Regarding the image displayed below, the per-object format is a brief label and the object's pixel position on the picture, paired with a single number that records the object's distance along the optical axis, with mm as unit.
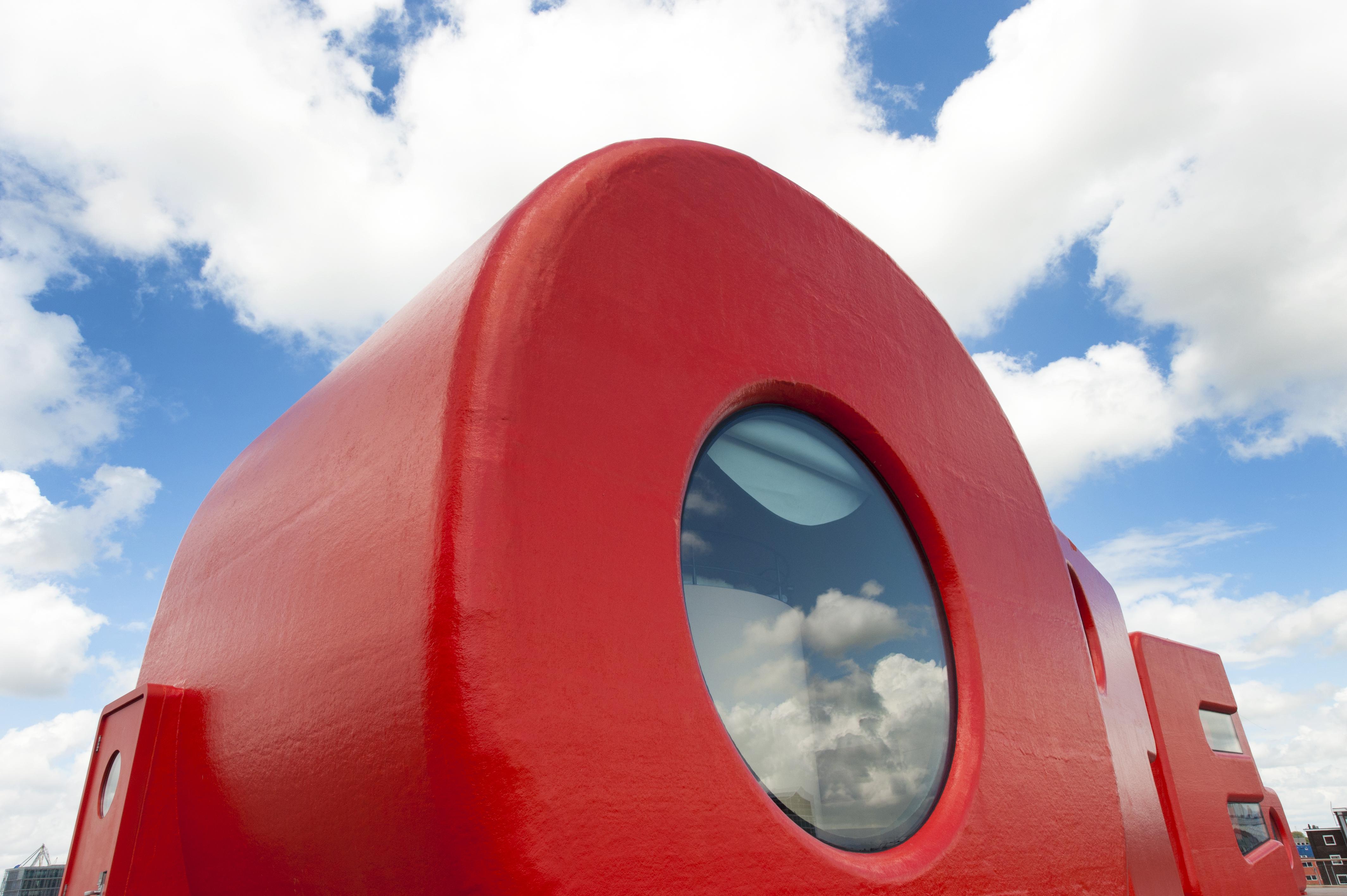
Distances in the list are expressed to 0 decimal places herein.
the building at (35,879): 33750
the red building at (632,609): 2902
